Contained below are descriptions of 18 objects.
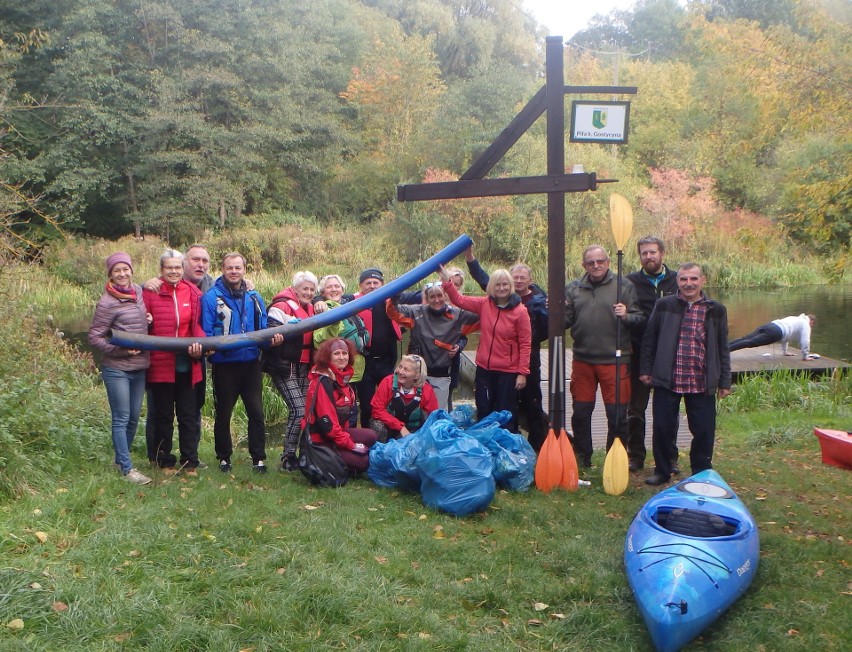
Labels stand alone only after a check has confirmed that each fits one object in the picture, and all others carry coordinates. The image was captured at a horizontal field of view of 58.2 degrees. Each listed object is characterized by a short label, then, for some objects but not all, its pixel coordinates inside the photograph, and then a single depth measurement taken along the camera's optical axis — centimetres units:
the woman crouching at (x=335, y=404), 521
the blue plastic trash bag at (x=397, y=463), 506
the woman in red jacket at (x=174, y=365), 516
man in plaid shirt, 510
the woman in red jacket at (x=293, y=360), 564
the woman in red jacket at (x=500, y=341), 562
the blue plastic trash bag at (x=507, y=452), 530
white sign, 533
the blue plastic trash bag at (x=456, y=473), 477
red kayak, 635
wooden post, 536
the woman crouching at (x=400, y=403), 561
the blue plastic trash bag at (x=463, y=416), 591
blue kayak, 327
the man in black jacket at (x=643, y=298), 562
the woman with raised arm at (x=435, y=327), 595
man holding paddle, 556
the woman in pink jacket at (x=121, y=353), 488
